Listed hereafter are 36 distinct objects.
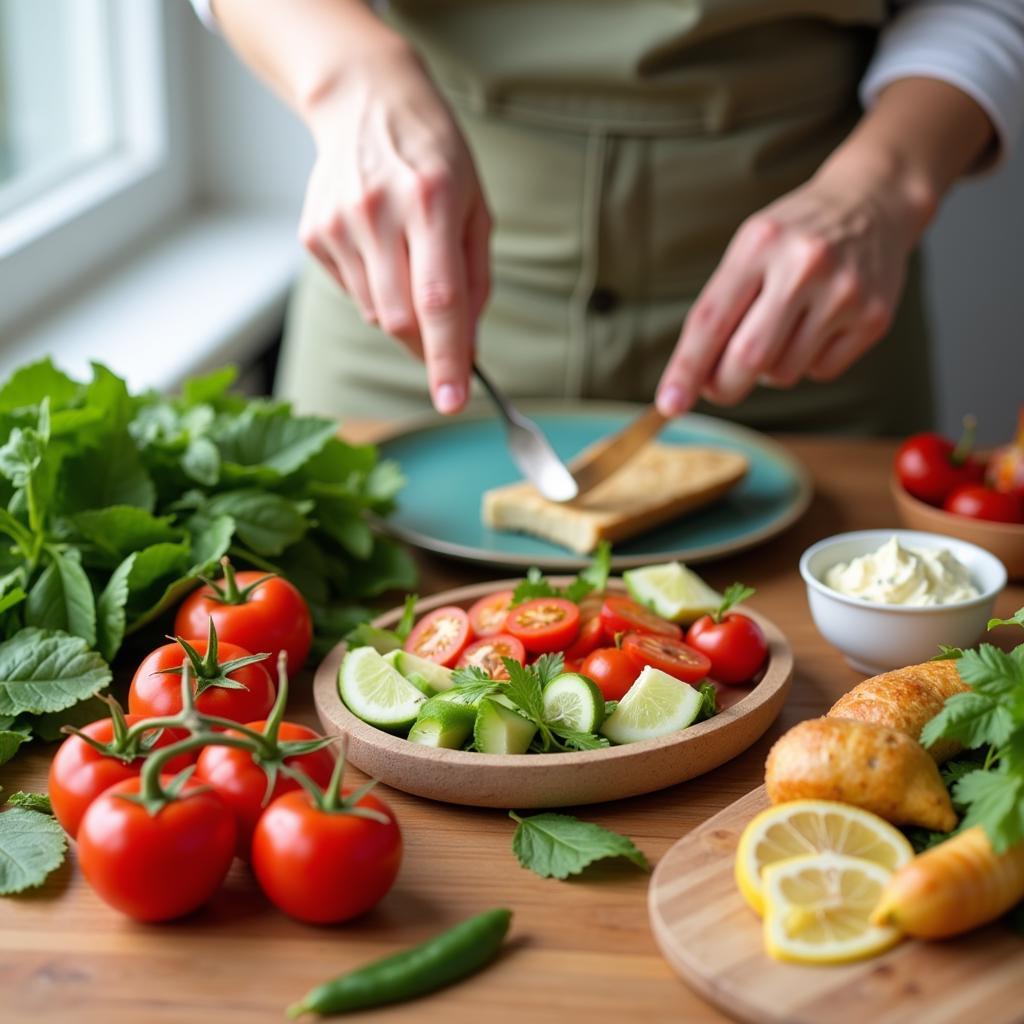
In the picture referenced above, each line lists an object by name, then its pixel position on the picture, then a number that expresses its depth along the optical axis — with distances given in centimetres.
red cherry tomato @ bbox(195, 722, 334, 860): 105
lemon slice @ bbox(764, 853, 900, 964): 95
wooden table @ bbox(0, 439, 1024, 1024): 95
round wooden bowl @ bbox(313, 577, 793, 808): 115
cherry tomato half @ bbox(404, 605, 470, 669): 134
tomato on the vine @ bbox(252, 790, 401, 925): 98
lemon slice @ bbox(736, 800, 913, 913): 101
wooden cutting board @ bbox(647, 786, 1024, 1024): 91
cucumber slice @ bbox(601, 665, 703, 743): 120
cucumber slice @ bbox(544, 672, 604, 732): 119
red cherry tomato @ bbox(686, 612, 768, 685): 133
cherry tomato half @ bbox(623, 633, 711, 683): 128
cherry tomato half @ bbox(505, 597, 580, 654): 133
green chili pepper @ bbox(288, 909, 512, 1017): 93
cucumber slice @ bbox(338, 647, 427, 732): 123
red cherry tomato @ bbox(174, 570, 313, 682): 133
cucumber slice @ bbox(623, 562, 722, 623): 143
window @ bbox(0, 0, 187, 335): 277
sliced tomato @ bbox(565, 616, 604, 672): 135
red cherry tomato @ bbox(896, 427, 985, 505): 179
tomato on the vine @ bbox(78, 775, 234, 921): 97
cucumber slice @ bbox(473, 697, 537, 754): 117
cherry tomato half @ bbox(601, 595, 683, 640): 135
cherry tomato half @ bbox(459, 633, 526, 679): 129
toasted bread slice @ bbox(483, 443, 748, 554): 175
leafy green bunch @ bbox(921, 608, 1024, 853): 97
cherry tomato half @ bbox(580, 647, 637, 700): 125
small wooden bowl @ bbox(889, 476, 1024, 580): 163
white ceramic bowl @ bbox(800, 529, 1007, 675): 138
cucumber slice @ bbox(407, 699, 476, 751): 118
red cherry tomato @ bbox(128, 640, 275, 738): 118
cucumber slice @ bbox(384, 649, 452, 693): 129
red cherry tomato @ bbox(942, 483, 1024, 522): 170
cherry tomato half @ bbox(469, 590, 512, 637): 139
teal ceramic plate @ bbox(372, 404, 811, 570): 172
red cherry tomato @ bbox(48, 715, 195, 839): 106
